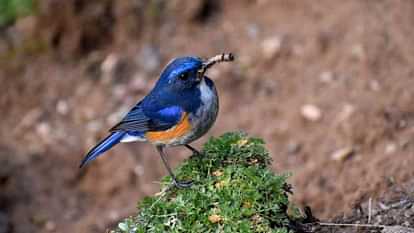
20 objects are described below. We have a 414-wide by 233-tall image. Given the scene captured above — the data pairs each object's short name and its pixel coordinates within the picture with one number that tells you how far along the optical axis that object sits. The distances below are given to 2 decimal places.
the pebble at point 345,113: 15.37
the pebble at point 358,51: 16.67
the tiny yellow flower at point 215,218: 8.68
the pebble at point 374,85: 15.97
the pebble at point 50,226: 15.46
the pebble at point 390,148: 14.02
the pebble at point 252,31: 18.28
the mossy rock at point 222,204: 8.68
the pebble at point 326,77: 16.67
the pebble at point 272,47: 17.56
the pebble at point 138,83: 17.84
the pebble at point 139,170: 15.86
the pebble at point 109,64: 18.08
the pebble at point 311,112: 15.80
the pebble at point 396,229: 9.46
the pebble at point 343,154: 14.62
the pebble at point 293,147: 15.48
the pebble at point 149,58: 18.16
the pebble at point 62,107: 17.69
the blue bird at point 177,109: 10.71
